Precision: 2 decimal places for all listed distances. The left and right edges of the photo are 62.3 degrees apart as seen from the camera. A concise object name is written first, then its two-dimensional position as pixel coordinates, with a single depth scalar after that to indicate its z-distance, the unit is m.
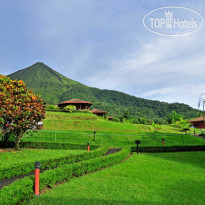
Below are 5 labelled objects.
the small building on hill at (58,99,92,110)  54.51
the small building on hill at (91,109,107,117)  57.45
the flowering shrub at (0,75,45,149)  13.09
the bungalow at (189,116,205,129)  63.99
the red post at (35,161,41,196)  5.67
